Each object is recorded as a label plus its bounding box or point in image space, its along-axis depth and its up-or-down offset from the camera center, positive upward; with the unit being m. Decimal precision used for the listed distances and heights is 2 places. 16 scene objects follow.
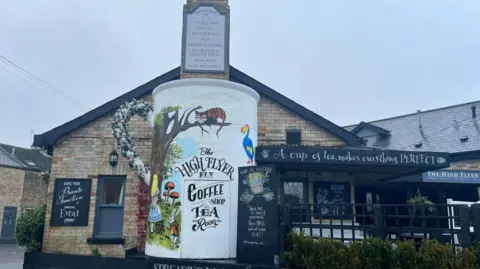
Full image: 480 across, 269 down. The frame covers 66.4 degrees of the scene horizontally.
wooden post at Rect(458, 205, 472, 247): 4.73 -0.26
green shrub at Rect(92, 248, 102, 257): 8.27 -1.12
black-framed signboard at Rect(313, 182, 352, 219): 9.12 +0.33
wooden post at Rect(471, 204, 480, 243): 4.70 -0.14
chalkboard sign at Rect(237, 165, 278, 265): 5.53 -0.18
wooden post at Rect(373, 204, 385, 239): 5.09 -0.21
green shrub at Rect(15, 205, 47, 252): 8.59 -0.71
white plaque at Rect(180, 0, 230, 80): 8.58 +3.72
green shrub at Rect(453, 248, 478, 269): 4.51 -0.64
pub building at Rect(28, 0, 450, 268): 6.36 +0.83
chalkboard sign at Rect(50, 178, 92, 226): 8.57 -0.02
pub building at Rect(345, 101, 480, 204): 10.97 +2.49
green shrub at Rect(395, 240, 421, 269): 4.67 -0.62
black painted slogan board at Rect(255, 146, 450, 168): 7.36 +0.97
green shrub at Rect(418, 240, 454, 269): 4.57 -0.61
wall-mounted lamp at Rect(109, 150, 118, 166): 8.80 +1.03
